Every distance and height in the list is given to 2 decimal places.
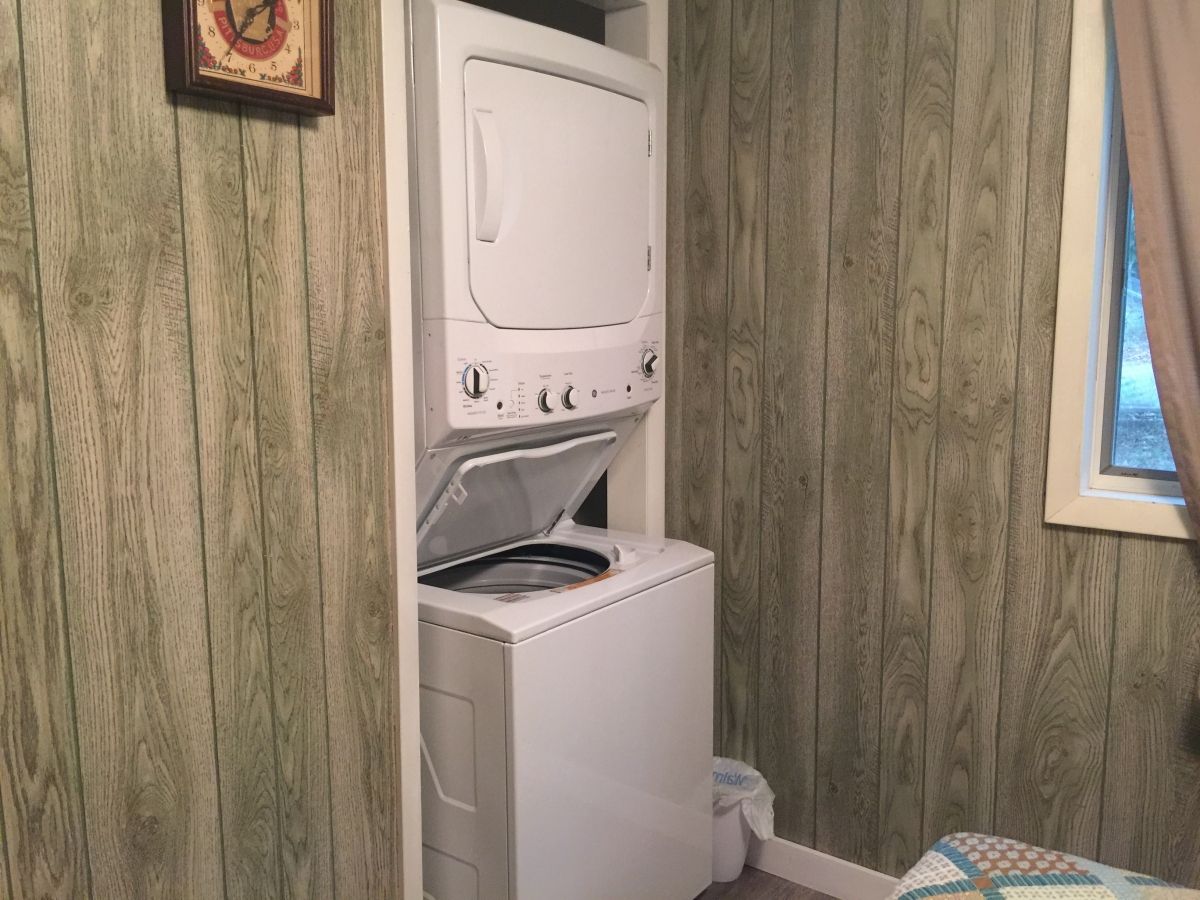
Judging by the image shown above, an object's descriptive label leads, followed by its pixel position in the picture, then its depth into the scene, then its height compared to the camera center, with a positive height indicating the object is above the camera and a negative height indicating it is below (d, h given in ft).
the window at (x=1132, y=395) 7.04 -0.73
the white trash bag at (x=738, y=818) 8.39 -4.06
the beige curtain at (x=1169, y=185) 6.15 +0.55
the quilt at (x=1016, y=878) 4.68 -2.59
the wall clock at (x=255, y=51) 4.65 +1.04
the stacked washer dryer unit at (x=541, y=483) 6.16 -1.27
